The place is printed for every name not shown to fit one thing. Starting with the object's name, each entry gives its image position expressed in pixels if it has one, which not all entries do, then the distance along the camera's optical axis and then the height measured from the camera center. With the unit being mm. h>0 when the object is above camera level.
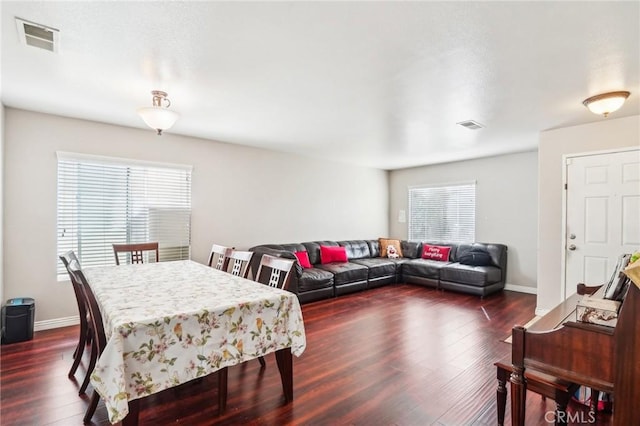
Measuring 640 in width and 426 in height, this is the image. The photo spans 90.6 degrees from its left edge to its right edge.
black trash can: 3131 -1133
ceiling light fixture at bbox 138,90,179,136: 2707 +823
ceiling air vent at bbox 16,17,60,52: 1886 +1084
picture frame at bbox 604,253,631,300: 1621 -374
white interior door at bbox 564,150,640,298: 3490 +32
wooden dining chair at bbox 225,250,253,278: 2850 -480
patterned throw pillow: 6715 -704
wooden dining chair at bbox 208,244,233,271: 3248 -469
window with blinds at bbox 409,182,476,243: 6203 +31
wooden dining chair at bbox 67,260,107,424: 1738 -612
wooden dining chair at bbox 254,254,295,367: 2391 -452
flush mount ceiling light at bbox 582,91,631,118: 2799 +1042
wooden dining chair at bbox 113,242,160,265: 3406 -436
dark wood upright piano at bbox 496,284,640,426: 1271 -627
